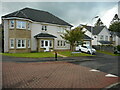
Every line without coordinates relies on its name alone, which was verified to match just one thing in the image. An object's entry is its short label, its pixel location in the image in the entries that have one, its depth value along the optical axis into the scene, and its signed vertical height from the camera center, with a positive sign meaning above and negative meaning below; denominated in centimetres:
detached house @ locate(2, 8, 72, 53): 2127 +333
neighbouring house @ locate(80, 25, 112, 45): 3972 +400
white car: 2464 -94
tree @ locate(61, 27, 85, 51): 2017 +186
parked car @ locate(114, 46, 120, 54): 2902 -136
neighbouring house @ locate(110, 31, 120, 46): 4645 +274
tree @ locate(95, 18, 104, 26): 8869 +1956
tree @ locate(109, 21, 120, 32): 6201 +1093
